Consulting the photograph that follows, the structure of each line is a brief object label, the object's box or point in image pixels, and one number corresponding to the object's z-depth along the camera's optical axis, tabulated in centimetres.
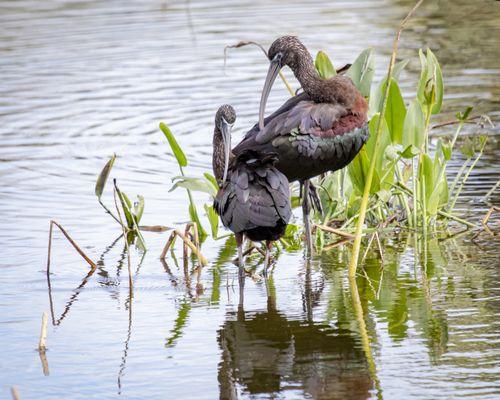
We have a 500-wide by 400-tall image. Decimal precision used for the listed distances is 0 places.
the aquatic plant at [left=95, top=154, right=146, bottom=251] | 1527
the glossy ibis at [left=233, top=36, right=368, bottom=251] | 1497
